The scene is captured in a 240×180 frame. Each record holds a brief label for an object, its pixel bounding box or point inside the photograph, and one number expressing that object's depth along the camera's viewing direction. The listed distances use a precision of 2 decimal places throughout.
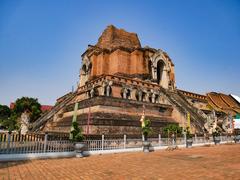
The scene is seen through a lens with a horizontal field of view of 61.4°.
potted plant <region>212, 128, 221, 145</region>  19.71
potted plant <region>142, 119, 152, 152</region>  13.91
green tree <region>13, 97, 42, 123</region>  42.32
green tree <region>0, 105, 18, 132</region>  49.91
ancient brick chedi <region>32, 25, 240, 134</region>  17.89
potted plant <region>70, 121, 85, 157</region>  11.41
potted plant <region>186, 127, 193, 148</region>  17.03
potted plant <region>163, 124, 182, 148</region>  16.25
